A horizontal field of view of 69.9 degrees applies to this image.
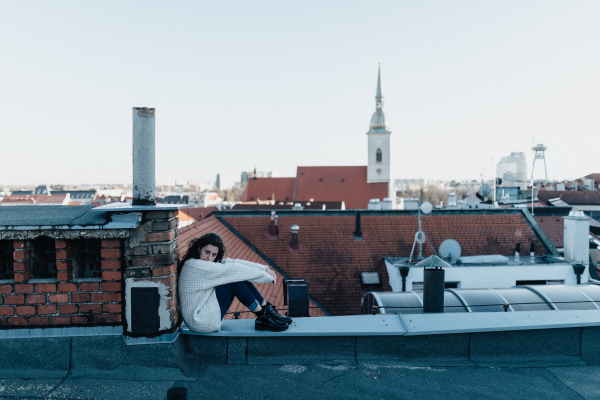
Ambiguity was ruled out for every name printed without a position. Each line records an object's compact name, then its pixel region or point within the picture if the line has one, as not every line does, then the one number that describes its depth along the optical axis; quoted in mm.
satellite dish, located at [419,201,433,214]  12773
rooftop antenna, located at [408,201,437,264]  12438
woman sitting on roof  3516
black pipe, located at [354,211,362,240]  14562
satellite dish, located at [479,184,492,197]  23756
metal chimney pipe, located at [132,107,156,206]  3504
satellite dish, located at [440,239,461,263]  12258
